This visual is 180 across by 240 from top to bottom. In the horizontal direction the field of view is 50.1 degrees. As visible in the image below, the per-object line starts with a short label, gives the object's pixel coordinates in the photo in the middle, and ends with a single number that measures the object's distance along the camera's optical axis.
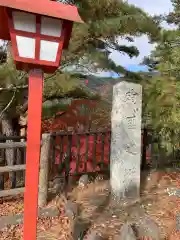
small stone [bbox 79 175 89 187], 3.75
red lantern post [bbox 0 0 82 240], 1.58
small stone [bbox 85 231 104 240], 2.25
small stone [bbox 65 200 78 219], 2.80
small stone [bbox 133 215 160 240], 2.48
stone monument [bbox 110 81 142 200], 3.19
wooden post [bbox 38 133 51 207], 2.95
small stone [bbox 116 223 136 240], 2.28
